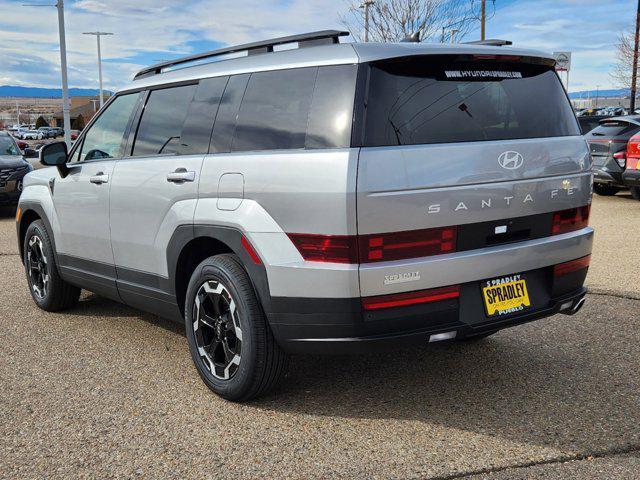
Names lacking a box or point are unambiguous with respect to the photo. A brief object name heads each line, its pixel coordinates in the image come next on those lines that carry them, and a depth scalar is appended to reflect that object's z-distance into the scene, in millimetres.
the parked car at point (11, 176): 13062
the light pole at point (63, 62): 27141
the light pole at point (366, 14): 26969
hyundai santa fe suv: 3238
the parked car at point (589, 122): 17350
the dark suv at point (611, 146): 13383
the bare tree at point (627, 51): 32597
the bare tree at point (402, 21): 27922
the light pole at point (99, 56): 50516
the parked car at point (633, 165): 11641
